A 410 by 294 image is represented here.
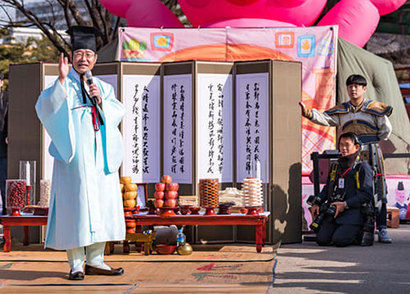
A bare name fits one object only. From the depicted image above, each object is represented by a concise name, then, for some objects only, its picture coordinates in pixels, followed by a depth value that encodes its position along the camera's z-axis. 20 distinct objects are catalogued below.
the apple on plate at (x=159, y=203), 9.66
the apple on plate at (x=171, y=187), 9.75
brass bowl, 9.43
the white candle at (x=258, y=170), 10.30
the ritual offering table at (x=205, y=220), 9.59
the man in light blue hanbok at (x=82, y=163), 7.41
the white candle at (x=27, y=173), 10.41
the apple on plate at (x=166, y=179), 9.88
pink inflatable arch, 15.98
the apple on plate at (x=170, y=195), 9.68
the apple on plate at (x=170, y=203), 9.64
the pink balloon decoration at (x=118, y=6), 17.74
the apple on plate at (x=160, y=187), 9.76
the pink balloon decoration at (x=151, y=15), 17.00
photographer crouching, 10.54
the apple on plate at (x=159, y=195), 9.69
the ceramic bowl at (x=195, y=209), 9.75
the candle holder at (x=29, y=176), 10.34
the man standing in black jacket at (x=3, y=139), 11.24
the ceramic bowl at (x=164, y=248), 9.53
